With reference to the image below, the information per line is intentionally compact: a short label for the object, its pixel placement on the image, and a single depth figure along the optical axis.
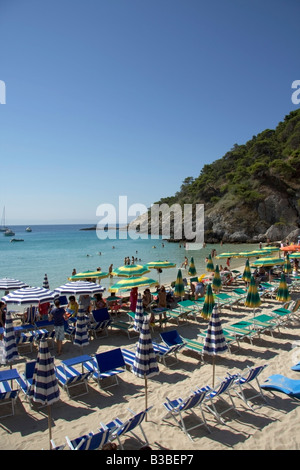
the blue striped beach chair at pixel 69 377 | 6.18
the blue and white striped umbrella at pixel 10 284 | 10.67
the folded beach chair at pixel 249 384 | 5.72
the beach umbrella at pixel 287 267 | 15.68
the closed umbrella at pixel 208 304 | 9.53
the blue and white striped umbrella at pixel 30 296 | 8.55
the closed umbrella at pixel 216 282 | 13.29
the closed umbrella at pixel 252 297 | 10.10
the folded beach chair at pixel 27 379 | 5.99
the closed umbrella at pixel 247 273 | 14.52
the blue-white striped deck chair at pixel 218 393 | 5.29
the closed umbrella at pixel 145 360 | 5.36
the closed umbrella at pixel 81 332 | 7.41
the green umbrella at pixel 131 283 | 10.46
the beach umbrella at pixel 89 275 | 11.91
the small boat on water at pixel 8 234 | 117.75
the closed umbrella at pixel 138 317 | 8.40
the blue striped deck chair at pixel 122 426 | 4.31
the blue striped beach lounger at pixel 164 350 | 7.46
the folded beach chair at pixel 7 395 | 5.45
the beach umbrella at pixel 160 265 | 13.97
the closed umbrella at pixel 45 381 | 4.60
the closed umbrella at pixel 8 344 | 6.59
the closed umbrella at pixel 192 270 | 17.14
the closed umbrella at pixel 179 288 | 12.09
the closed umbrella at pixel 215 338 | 6.34
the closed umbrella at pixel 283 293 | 11.30
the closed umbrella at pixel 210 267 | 17.77
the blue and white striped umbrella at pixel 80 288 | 9.50
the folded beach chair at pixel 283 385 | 5.77
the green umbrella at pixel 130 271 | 11.33
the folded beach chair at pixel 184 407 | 4.92
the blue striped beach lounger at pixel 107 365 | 6.56
